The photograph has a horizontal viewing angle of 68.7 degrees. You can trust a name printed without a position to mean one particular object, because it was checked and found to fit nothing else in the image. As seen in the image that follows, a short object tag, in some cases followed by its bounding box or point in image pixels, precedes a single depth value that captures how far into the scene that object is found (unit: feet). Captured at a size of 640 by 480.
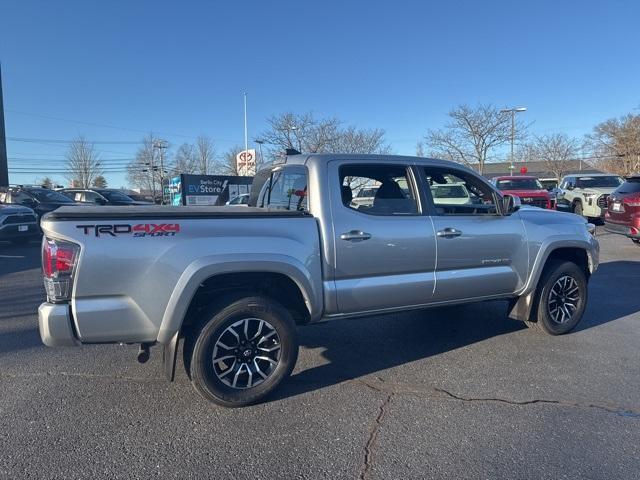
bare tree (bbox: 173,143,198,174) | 198.80
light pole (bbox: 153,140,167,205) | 200.17
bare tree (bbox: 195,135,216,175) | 192.54
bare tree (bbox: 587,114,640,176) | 115.07
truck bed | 10.19
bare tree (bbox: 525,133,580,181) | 145.28
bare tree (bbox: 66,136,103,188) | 205.46
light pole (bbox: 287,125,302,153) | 95.45
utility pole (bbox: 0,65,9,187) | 92.58
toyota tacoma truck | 10.28
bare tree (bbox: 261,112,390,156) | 94.68
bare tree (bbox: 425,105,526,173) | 99.19
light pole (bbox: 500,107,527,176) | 96.84
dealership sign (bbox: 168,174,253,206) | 77.82
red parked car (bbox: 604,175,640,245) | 33.19
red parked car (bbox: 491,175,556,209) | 48.34
